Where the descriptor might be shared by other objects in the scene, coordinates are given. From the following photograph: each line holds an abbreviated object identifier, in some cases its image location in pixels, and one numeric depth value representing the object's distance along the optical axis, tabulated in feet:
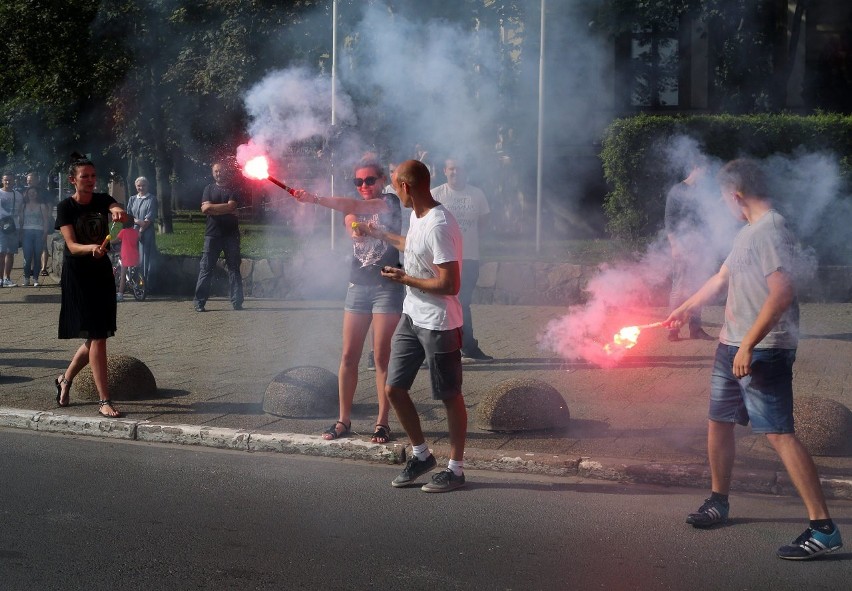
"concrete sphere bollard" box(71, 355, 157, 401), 26.89
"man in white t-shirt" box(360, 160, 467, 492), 18.78
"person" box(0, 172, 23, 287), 54.29
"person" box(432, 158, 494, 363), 31.99
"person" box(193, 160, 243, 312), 43.93
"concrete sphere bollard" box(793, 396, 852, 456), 21.01
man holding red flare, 16.03
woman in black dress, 24.77
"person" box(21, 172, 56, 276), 55.66
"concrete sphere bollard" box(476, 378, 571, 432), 23.04
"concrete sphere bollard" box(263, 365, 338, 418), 24.97
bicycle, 49.55
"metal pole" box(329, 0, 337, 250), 38.01
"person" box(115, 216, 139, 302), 44.06
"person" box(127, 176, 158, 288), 50.29
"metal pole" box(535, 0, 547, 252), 46.52
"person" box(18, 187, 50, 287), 54.54
